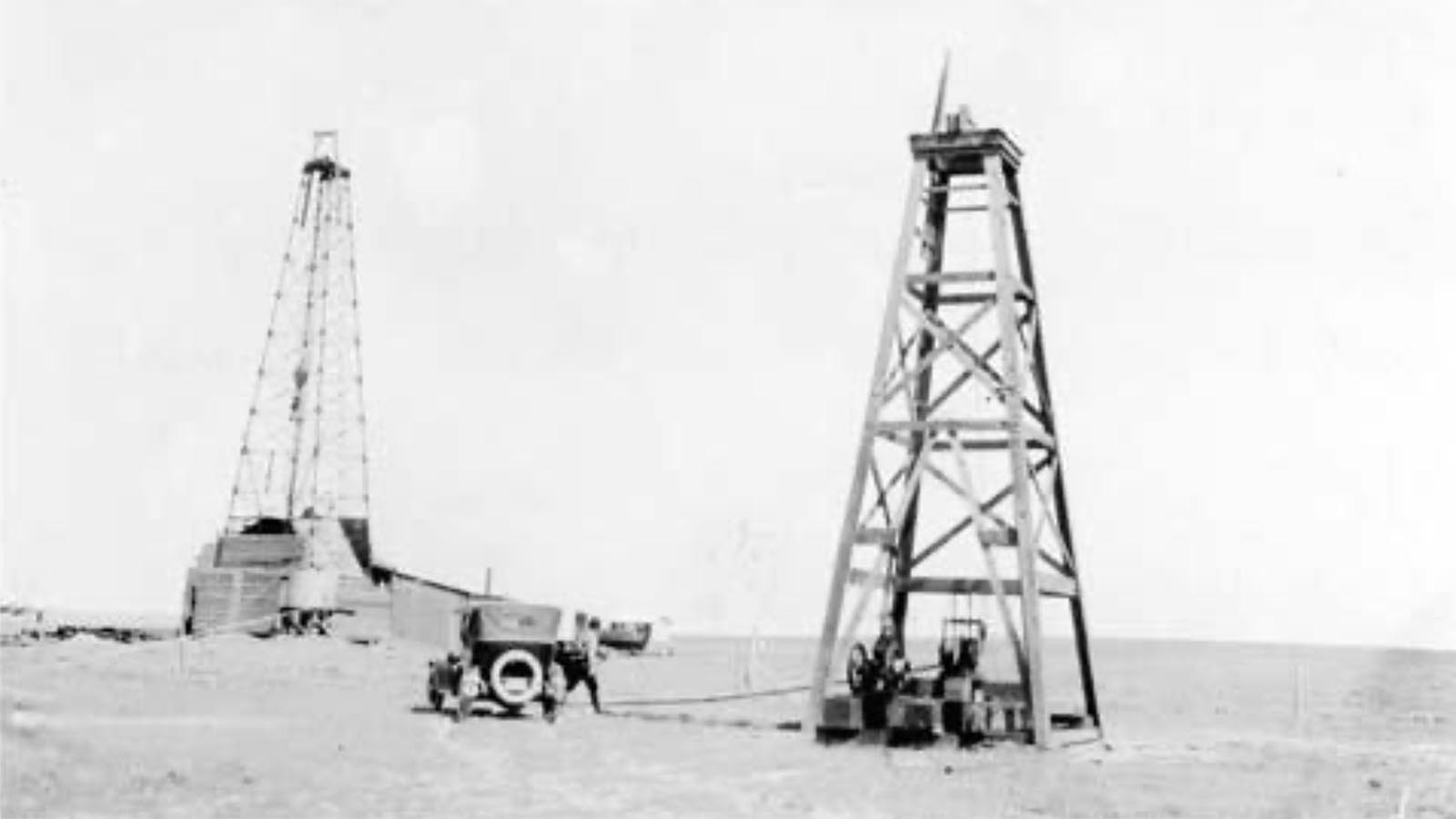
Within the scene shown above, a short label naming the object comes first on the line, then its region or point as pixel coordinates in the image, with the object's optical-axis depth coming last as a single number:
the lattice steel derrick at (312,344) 62.03
